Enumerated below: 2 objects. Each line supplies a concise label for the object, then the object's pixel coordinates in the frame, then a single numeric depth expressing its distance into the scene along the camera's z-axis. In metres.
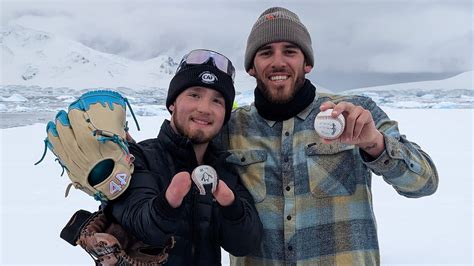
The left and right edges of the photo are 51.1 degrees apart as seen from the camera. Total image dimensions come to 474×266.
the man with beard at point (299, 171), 2.06
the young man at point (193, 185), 1.66
